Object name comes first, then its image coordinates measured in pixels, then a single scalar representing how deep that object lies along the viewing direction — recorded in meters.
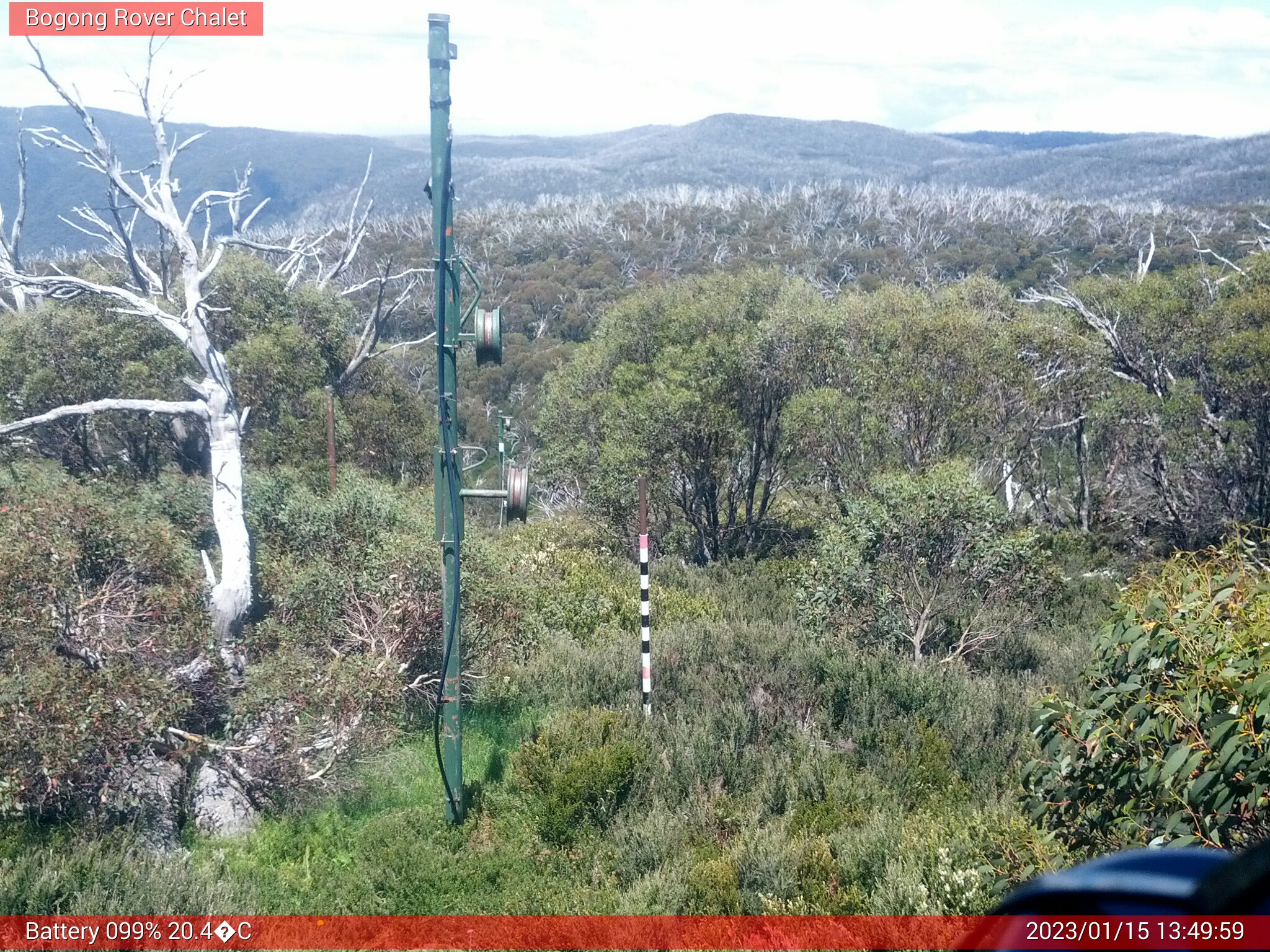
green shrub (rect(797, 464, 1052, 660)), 11.51
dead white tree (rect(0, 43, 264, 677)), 8.79
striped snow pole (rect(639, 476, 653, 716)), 8.20
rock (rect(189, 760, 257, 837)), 6.84
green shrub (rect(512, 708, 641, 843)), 6.78
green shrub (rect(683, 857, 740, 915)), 5.59
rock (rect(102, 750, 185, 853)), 6.44
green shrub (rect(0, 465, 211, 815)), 6.15
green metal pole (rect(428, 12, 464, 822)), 6.05
